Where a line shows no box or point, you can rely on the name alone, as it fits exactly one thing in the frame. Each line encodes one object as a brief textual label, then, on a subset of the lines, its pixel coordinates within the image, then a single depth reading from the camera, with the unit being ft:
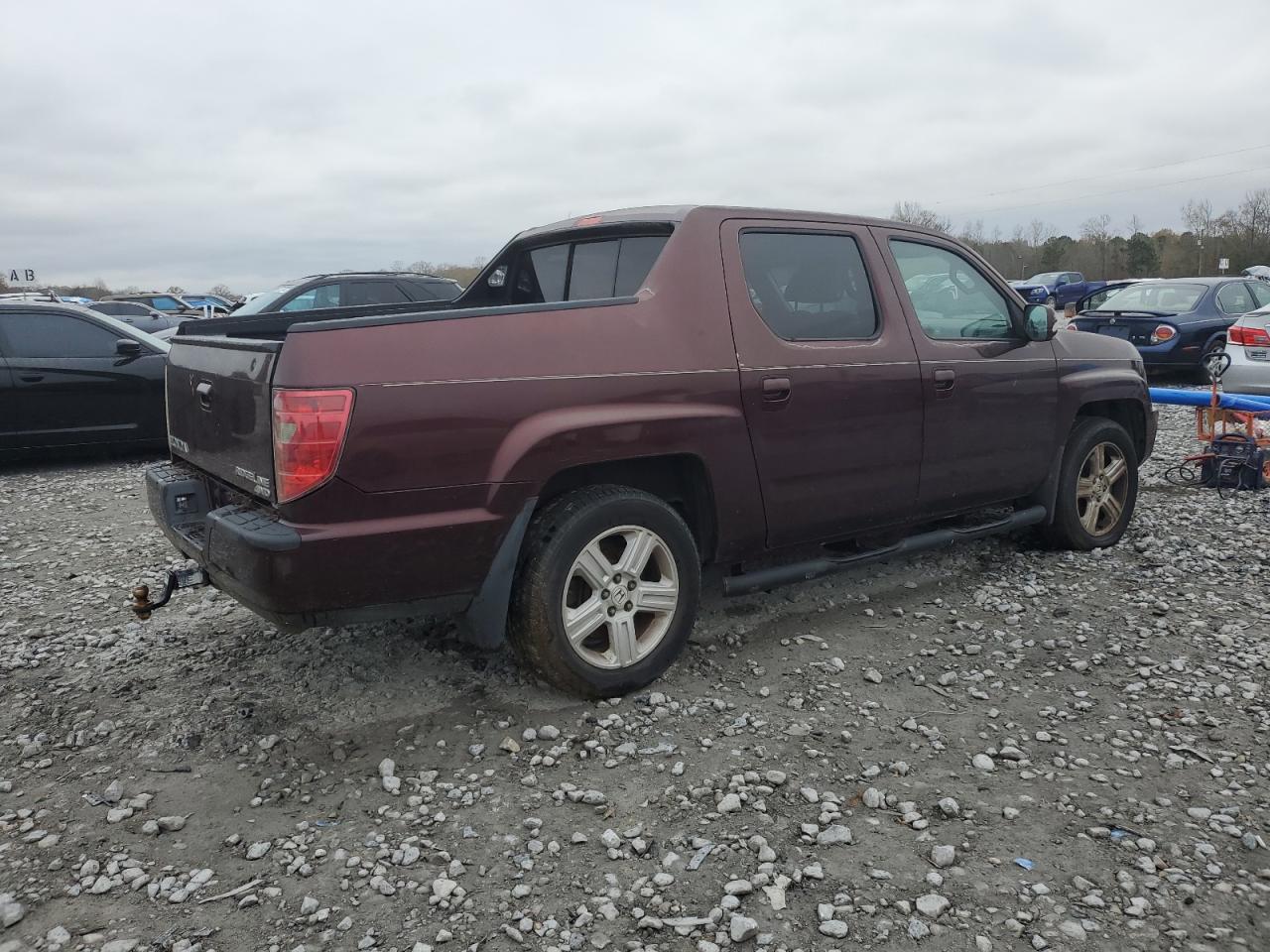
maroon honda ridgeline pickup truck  10.16
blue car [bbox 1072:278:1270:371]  41.88
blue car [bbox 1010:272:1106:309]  133.90
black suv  36.63
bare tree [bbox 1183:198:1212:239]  202.49
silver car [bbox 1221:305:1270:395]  31.48
